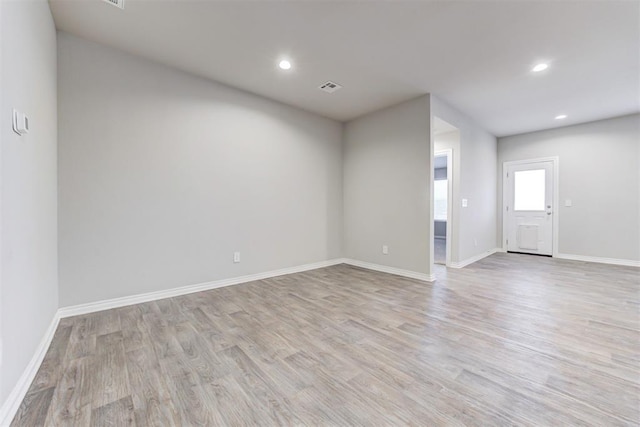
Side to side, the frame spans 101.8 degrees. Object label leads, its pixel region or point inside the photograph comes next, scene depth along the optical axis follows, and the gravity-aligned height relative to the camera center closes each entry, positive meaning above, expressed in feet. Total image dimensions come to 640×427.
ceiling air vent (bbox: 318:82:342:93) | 11.14 +5.47
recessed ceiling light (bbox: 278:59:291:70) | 9.38 +5.43
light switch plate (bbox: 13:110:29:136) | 4.72 +1.67
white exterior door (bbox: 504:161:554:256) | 17.61 +0.33
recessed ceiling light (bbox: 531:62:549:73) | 9.59 +5.42
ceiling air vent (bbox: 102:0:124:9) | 6.67 +5.41
